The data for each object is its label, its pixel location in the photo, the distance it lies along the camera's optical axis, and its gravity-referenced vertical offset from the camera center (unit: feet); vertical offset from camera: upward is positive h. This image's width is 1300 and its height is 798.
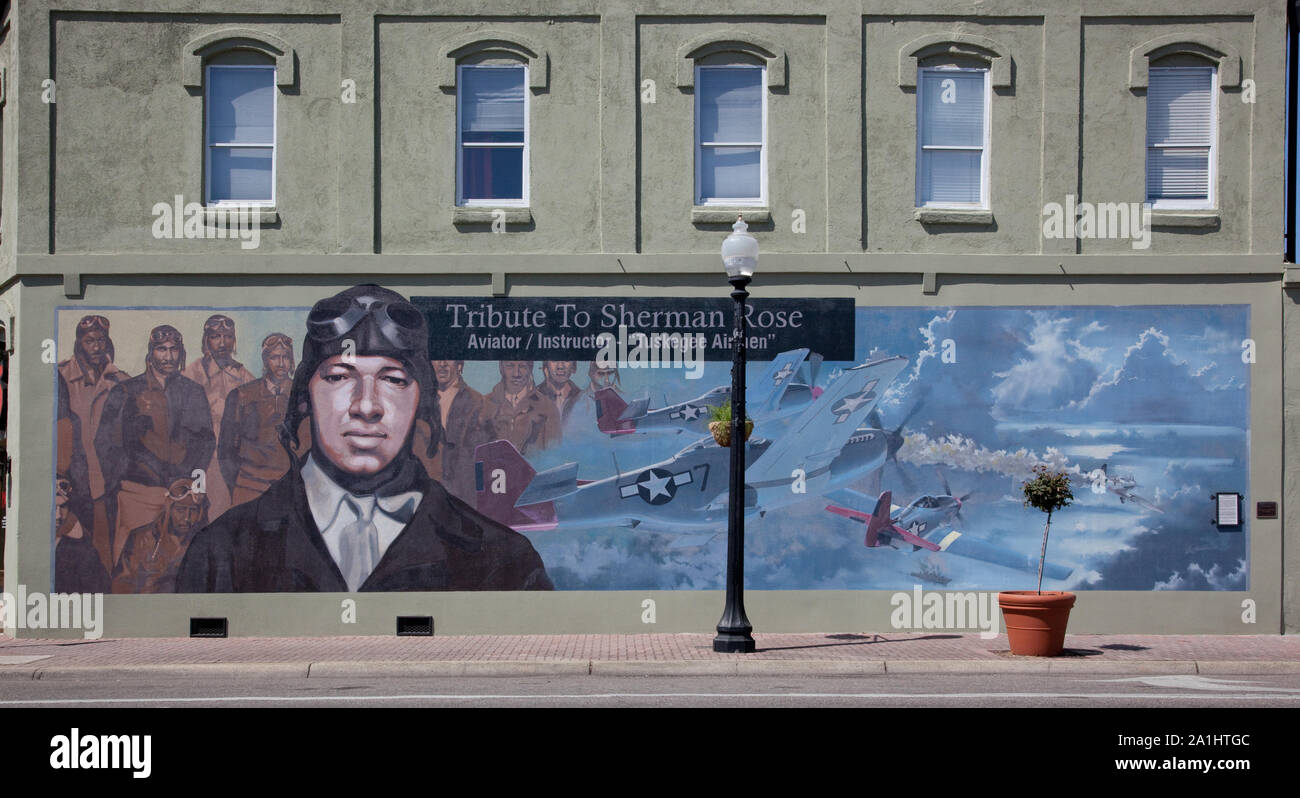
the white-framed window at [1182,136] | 54.75 +11.07
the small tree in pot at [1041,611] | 47.03 -7.19
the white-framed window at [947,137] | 55.01 +11.03
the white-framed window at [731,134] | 54.90 +11.10
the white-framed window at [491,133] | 54.80 +11.07
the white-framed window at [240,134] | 54.75 +10.97
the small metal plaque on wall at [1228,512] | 53.72 -4.19
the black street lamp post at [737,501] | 47.21 -3.40
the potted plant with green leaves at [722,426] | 48.80 -0.77
